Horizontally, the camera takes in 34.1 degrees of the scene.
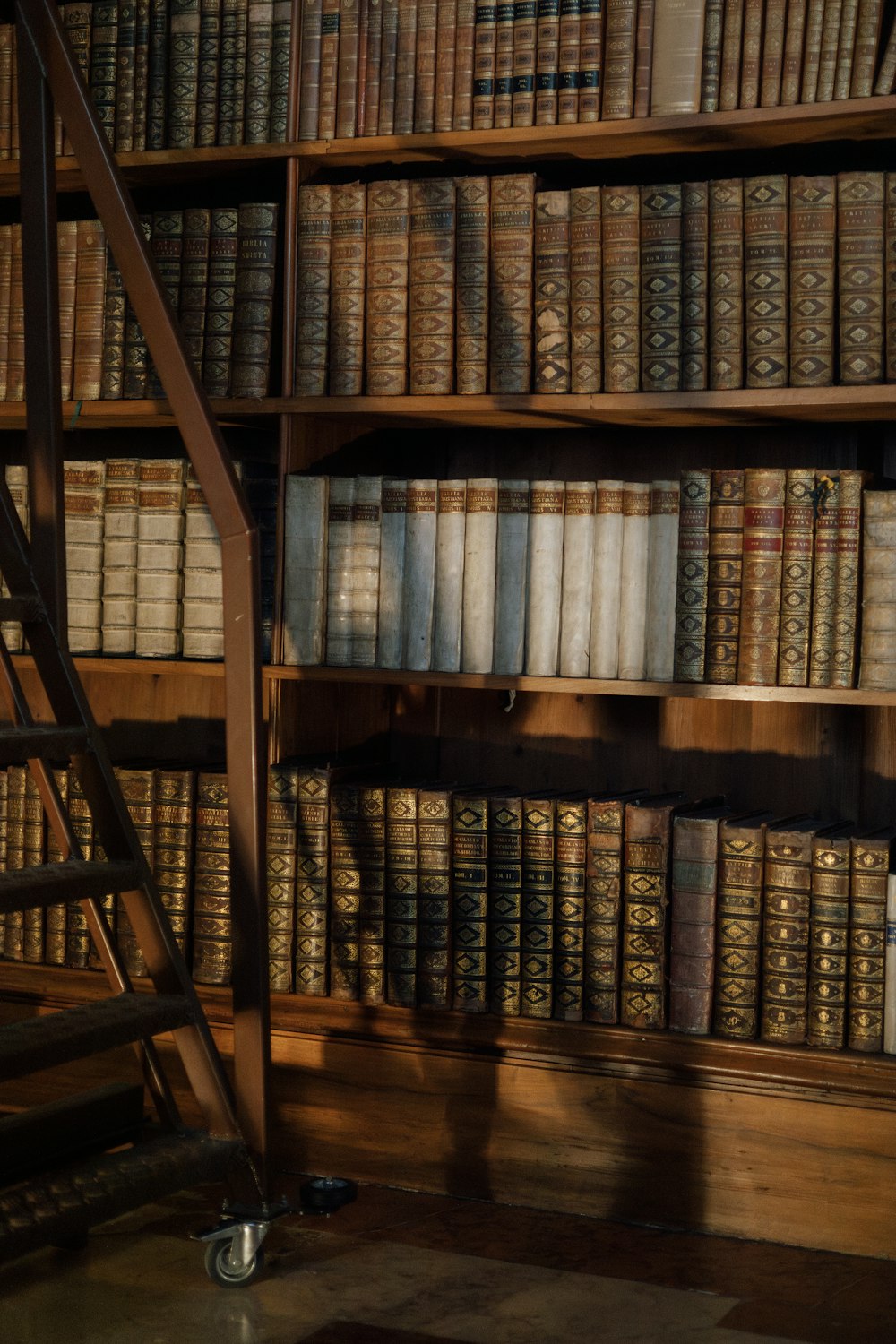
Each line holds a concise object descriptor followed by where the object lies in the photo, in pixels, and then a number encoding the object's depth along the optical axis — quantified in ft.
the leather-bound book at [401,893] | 7.14
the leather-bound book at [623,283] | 6.72
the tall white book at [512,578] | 7.02
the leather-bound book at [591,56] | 6.73
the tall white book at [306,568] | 7.23
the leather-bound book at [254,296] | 7.29
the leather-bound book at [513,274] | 6.89
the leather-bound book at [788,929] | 6.57
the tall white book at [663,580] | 6.77
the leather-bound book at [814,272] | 6.47
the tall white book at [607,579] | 6.88
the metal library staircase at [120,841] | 5.61
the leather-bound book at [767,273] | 6.52
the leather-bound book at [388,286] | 7.09
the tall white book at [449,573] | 7.09
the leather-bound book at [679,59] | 6.56
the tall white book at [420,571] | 7.14
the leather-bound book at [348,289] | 7.16
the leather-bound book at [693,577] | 6.73
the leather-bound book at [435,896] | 7.09
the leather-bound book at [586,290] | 6.78
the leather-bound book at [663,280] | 6.66
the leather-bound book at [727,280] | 6.58
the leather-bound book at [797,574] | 6.57
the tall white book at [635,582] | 6.84
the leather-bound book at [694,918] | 6.70
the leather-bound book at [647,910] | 6.79
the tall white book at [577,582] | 6.93
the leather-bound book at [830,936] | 6.51
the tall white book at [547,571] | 6.97
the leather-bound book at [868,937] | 6.46
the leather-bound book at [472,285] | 6.96
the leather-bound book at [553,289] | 6.84
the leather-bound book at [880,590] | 6.46
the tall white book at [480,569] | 7.04
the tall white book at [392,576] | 7.18
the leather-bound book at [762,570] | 6.60
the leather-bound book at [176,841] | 7.54
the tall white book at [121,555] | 7.64
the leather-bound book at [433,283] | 6.99
